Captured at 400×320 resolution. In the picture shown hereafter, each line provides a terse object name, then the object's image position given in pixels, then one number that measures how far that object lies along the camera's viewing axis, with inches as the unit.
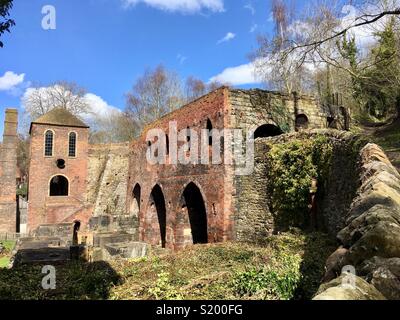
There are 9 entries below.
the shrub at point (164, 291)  227.8
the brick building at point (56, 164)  1219.2
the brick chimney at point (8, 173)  1211.9
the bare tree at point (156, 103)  1636.3
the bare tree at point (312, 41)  503.8
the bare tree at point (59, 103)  1925.4
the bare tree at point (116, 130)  1809.1
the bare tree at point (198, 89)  1953.7
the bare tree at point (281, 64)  555.5
